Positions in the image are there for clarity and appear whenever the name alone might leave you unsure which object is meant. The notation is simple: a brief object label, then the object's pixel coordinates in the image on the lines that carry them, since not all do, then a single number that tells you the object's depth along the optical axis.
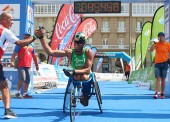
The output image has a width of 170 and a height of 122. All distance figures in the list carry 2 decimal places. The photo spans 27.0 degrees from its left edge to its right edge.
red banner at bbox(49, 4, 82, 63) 22.27
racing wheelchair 5.23
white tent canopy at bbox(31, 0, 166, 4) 11.42
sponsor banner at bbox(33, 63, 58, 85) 15.28
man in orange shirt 9.62
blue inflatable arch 36.66
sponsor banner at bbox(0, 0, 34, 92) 11.06
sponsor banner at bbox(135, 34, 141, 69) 28.43
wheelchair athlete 5.58
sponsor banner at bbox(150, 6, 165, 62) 14.85
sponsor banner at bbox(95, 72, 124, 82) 40.10
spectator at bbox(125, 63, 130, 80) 27.40
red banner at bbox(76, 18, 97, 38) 27.44
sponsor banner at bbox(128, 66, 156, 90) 14.29
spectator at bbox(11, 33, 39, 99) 9.69
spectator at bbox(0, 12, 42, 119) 5.71
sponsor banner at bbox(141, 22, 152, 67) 23.76
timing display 11.23
